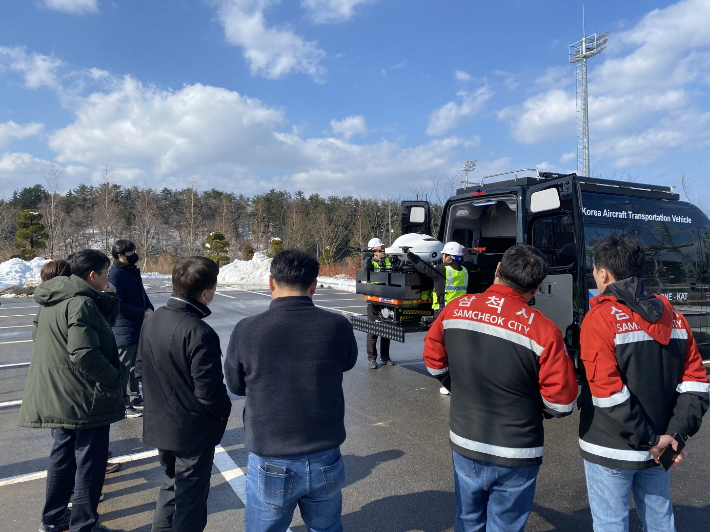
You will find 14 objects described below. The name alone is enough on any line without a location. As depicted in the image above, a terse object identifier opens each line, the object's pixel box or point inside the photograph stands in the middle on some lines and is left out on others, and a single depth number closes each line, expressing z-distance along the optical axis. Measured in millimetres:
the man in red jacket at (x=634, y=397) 2111
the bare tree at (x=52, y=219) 30528
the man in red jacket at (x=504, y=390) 2100
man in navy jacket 2068
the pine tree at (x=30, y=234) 31141
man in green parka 2896
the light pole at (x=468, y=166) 23716
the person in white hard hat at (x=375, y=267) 7130
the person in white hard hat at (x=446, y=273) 6027
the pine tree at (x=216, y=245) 36219
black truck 5352
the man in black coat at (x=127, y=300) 5004
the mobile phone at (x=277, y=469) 2043
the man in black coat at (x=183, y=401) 2502
